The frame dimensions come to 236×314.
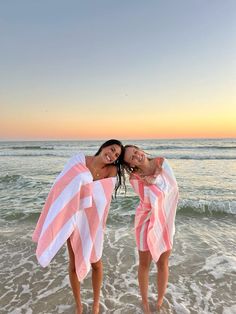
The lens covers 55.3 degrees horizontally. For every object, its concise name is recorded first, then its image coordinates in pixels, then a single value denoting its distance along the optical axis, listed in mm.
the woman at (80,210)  2201
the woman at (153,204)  2416
